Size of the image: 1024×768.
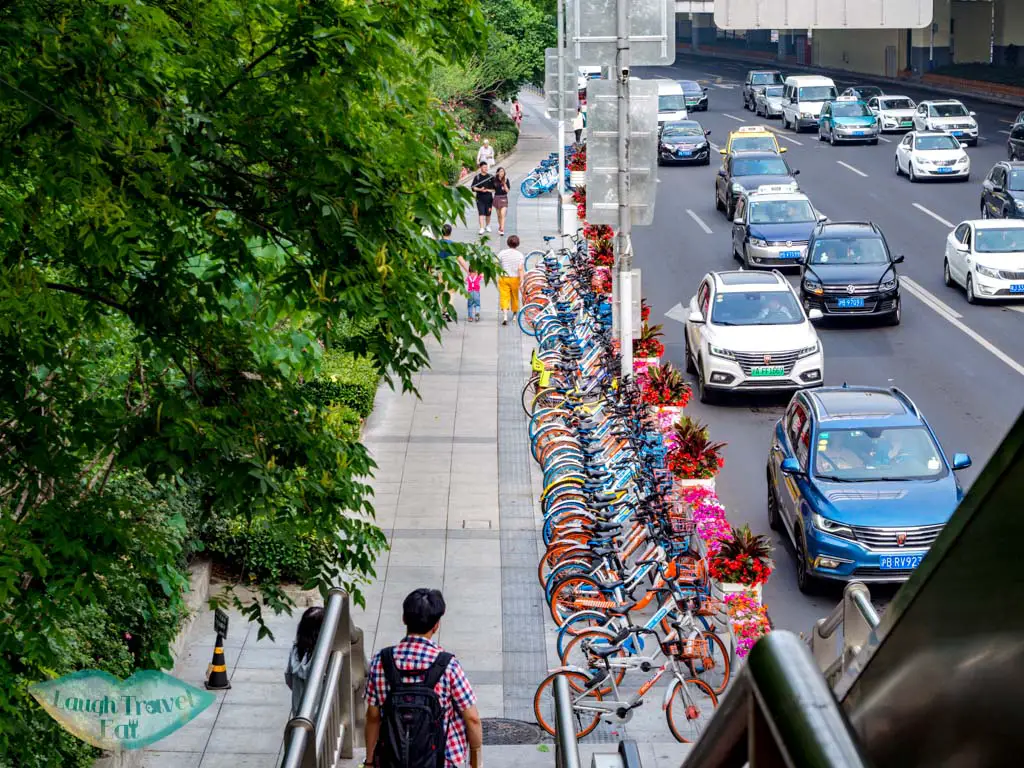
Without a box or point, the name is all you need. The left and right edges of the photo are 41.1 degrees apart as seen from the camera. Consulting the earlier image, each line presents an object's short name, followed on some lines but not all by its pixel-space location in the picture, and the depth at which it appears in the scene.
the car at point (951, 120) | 49.62
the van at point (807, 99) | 57.62
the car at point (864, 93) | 58.72
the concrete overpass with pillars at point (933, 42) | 70.00
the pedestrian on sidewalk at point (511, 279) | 25.06
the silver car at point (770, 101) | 63.59
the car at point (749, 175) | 37.88
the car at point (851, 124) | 52.53
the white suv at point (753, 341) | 21.12
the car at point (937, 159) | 42.16
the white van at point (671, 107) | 56.03
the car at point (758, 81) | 66.94
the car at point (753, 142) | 44.09
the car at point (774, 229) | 30.34
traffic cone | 11.25
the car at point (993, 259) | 26.95
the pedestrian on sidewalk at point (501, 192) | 35.03
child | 26.09
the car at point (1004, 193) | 31.58
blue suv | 13.65
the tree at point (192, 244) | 6.35
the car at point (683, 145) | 49.97
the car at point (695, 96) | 67.71
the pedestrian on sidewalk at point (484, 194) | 34.29
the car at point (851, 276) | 25.67
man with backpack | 6.65
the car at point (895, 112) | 55.06
